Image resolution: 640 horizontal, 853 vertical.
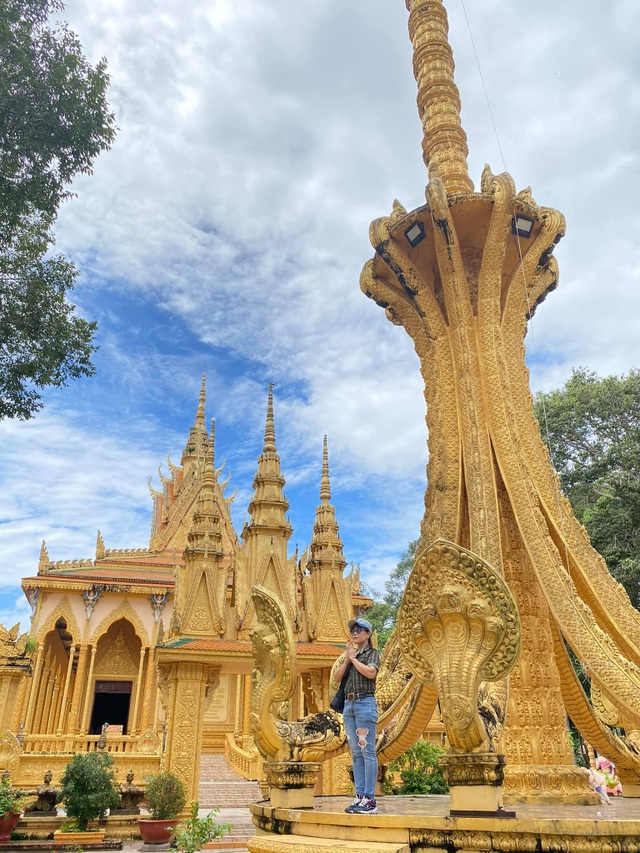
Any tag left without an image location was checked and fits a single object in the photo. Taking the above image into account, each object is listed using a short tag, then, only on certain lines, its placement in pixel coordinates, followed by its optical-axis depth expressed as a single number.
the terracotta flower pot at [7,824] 9.53
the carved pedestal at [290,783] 4.12
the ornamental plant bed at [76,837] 9.78
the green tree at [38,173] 7.68
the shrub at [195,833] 6.70
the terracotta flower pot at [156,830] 9.64
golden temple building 12.08
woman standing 3.84
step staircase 10.46
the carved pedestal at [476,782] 3.26
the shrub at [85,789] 9.99
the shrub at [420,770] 10.35
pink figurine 6.93
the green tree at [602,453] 16.94
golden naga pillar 5.36
